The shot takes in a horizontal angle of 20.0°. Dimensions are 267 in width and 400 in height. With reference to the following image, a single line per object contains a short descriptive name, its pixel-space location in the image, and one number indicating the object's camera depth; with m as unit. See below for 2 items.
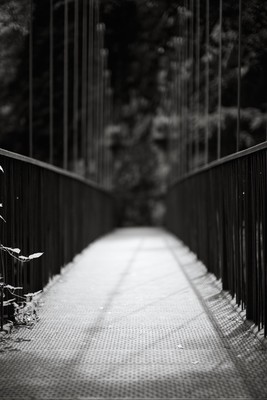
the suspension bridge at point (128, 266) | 3.53
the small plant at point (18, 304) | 4.41
